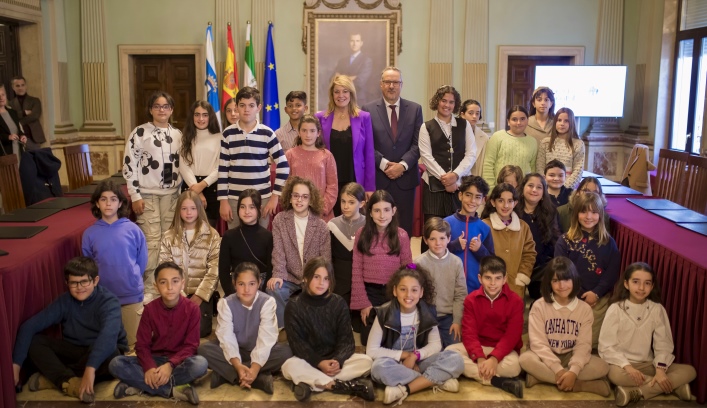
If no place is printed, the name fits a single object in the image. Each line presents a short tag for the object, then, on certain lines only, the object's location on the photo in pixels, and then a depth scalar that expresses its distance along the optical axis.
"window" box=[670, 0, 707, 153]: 8.35
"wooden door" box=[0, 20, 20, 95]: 8.85
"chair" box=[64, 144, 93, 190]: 6.89
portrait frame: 9.97
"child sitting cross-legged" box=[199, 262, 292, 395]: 3.97
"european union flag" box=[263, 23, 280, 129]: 9.75
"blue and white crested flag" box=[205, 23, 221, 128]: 9.73
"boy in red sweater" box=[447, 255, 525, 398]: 4.02
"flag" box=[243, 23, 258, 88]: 9.76
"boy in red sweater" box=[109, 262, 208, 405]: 3.85
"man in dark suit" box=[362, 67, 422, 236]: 5.44
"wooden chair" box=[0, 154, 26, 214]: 5.70
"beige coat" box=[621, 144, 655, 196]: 7.57
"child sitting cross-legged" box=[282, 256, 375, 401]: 3.94
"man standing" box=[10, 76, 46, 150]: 8.50
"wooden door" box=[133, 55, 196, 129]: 10.29
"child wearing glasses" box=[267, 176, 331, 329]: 4.62
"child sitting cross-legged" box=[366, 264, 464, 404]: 3.94
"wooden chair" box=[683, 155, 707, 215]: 5.87
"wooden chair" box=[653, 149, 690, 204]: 6.23
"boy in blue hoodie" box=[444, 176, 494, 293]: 4.66
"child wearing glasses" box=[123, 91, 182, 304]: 5.12
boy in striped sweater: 5.05
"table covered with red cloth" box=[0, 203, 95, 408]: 3.57
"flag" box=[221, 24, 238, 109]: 9.72
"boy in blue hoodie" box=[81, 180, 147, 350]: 4.40
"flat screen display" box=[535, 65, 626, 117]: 9.43
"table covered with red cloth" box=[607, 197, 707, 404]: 3.79
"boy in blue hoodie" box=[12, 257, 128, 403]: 3.85
